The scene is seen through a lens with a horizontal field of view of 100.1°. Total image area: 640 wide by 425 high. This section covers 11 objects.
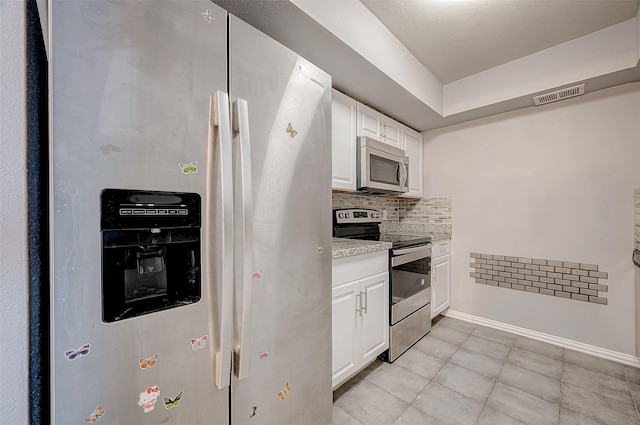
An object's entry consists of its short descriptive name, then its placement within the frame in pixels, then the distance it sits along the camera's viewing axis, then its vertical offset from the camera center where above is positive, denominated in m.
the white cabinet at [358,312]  1.63 -0.67
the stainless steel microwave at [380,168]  2.29 +0.41
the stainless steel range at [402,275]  2.10 -0.55
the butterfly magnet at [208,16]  0.87 +0.65
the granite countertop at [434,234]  2.75 -0.26
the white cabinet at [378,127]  2.36 +0.82
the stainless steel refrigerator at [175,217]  0.66 -0.01
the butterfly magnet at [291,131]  1.12 +0.35
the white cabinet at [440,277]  2.70 -0.69
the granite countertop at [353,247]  1.59 -0.23
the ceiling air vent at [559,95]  2.20 +0.98
